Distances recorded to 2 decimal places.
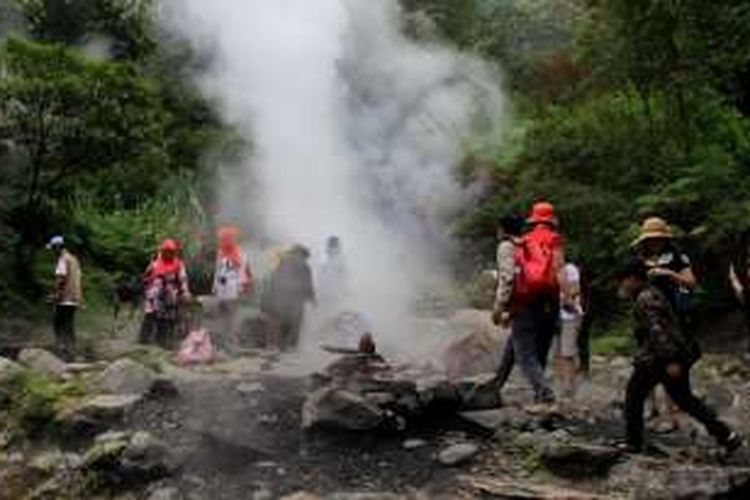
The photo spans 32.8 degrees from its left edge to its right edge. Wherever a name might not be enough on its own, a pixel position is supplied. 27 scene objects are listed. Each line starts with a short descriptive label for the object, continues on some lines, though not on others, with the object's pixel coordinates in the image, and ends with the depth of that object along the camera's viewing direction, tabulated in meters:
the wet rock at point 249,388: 11.05
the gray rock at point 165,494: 8.60
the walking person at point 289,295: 13.60
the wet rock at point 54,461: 9.39
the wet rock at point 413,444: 9.35
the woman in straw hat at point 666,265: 8.85
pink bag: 12.72
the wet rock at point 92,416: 9.97
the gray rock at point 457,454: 8.91
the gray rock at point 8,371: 11.04
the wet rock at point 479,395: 10.07
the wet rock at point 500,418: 9.54
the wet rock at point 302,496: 8.24
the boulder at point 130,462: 9.00
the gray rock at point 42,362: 11.60
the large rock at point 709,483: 7.80
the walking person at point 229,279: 14.23
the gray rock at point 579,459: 8.43
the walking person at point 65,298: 13.46
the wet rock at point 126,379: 10.73
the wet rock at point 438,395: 9.81
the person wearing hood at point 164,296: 13.48
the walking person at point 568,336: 11.07
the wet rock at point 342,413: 9.47
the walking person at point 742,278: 9.54
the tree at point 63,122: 15.20
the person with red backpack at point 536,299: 9.48
